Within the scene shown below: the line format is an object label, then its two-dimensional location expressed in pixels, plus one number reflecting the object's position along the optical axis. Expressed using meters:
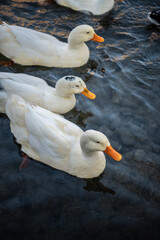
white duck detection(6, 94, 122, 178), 4.01
